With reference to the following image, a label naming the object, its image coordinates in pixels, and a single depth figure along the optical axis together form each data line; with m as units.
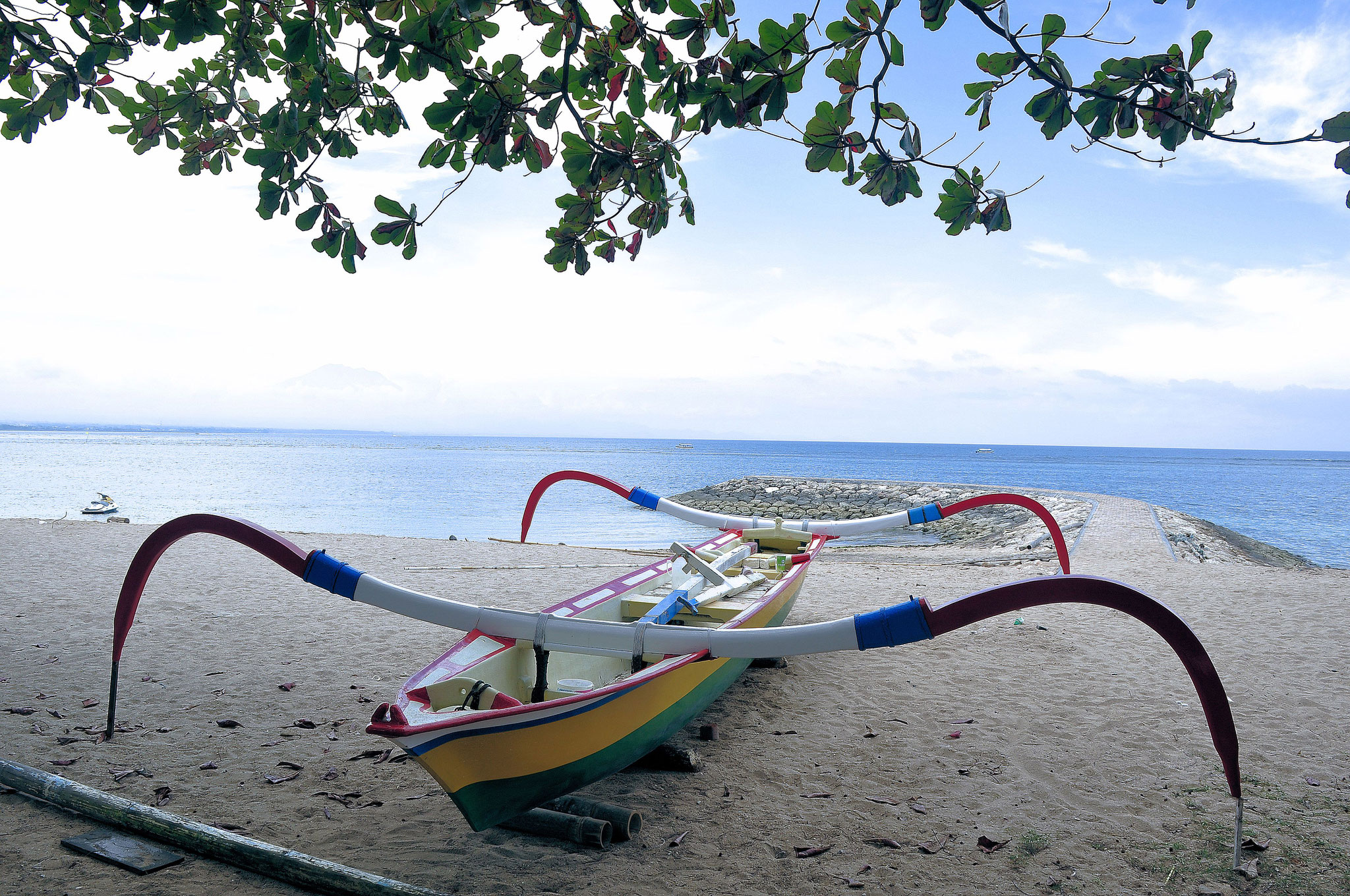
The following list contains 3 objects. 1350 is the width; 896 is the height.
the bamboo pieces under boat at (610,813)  2.91
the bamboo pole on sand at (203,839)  2.34
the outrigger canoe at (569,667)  2.51
